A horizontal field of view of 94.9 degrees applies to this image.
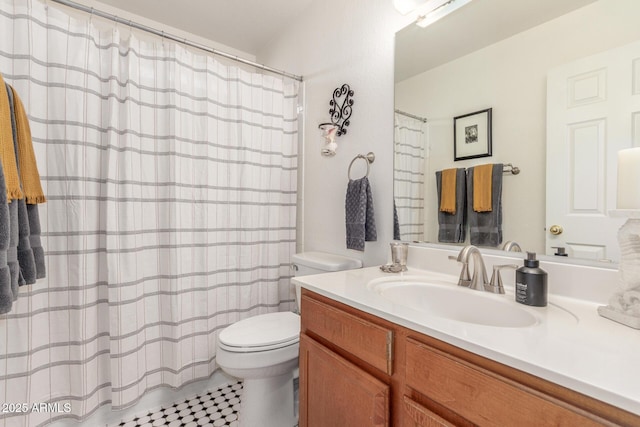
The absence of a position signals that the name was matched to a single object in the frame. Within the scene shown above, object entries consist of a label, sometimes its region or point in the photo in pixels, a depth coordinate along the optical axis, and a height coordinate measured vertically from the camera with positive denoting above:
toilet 1.26 -0.67
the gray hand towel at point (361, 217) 1.48 -0.03
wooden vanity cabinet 0.51 -0.39
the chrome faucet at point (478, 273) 0.98 -0.21
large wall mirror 0.83 +0.36
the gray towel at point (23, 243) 1.09 -0.13
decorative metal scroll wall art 1.68 +0.54
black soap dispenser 0.82 -0.21
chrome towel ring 1.55 +0.29
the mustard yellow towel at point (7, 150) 1.02 +0.21
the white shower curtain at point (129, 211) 1.27 -0.01
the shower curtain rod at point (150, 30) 1.28 +0.89
